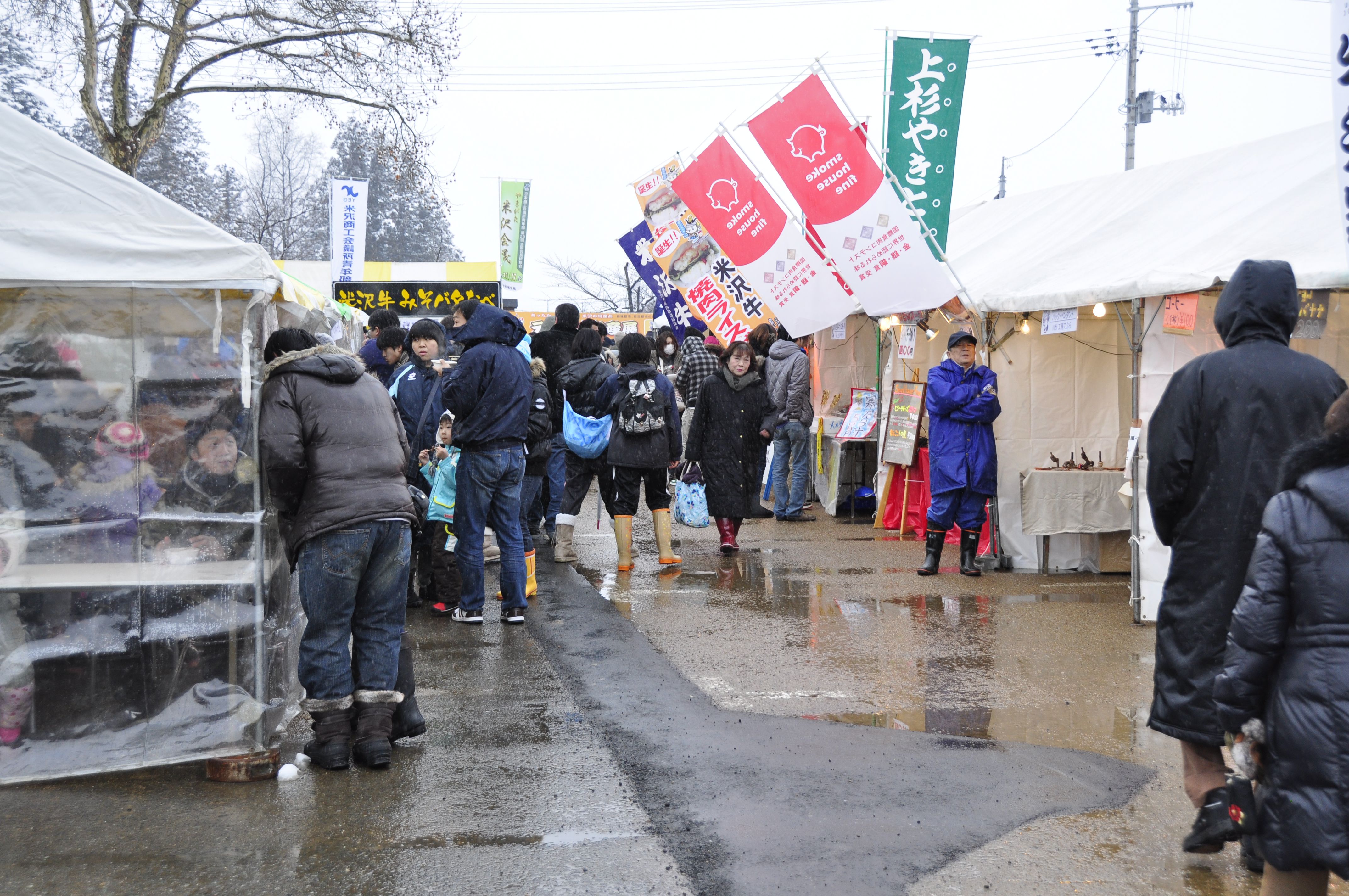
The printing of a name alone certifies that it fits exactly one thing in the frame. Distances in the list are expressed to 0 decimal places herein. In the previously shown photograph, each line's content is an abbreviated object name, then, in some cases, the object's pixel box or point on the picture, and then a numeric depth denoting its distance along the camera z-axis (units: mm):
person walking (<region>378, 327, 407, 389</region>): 8281
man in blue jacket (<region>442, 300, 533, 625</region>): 6832
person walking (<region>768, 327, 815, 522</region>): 12109
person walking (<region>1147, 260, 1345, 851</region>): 3658
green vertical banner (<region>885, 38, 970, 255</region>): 9891
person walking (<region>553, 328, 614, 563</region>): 8930
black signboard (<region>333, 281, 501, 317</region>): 19125
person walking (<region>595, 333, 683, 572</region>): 8820
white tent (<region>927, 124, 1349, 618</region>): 7254
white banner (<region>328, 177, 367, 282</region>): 21594
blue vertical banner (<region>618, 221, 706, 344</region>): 14391
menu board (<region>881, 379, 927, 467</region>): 10555
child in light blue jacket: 7293
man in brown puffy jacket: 4453
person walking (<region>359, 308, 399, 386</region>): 8797
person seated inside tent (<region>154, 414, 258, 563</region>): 4410
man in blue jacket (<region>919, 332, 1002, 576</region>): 8641
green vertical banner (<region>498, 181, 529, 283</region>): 28625
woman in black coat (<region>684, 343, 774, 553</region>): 9836
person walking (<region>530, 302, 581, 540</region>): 9711
